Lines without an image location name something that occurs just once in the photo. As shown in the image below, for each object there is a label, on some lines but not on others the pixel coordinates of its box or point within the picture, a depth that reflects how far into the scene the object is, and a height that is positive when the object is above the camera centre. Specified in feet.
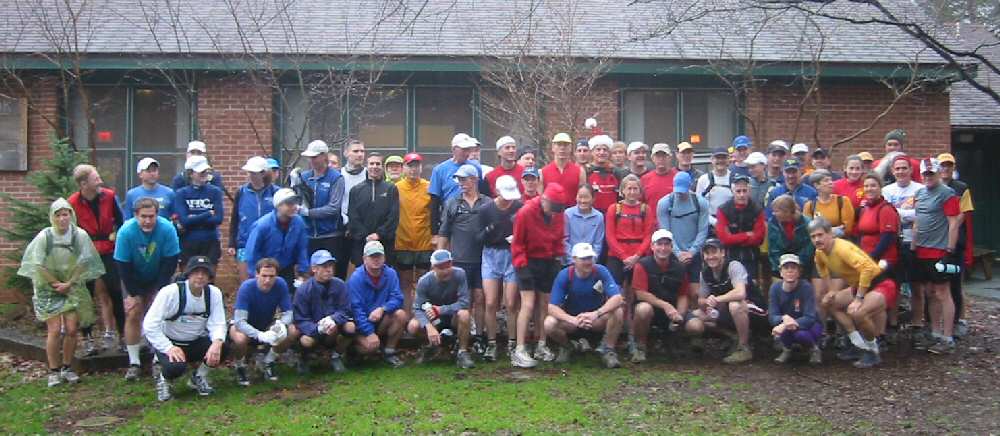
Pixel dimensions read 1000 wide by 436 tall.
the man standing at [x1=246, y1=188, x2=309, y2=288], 29.09 -0.15
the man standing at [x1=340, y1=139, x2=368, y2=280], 31.55 +1.75
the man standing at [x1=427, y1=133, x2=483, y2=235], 31.76 +1.73
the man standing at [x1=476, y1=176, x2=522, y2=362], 29.86 -0.64
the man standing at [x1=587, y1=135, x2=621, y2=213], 31.65 +1.61
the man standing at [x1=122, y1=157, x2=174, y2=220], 30.86 +1.29
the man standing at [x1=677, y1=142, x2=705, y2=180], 32.89 +2.37
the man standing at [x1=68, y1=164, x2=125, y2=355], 29.84 +0.38
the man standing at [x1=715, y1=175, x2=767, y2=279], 30.07 +0.10
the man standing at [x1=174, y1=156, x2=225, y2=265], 30.91 +0.63
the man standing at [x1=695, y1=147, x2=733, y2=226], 31.71 +1.46
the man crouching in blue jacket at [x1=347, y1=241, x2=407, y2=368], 28.81 -2.10
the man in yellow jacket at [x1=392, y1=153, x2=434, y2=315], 31.94 +0.23
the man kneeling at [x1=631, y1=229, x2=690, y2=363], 29.43 -1.78
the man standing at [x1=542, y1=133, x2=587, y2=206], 31.48 +1.87
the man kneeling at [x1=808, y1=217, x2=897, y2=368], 28.66 -1.83
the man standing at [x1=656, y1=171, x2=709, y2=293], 30.40 +0.33
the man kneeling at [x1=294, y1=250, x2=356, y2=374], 28.35 -2.20
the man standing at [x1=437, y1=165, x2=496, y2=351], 30.42 -0.03
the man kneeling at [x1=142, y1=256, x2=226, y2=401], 26.13 -2.51
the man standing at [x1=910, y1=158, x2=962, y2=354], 30.73 -0.23
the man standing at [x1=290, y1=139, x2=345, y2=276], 31.22 +1.11
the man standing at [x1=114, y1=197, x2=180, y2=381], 28.17 -0.75
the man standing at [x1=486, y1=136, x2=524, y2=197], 31.58 +2.10
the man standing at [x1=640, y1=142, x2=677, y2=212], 31.76 +1.62
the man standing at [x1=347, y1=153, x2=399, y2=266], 30.66 +0.71
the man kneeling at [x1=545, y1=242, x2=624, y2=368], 28.73 -2.15
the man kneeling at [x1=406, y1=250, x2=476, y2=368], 29.09 -2.14
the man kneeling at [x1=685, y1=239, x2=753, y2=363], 29.32 -1.99
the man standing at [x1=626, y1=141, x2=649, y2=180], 32.45 +2.32
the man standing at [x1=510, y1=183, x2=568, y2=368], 29.12 -0.66
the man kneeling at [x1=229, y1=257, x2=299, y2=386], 27.37 -2.42
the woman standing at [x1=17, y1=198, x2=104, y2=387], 27.99 -1.21
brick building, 43.14 +6.86
